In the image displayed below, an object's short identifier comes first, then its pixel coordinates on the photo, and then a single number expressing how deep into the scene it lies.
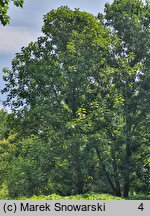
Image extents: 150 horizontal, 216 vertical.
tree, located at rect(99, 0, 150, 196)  18.52
